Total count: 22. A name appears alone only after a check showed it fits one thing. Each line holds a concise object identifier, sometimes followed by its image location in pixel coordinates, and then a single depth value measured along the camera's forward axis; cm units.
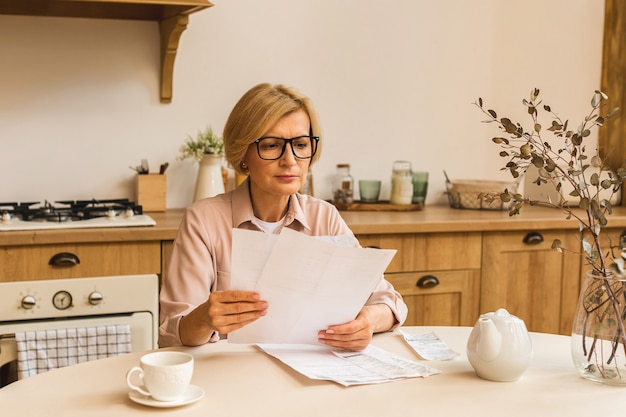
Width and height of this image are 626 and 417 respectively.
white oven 245
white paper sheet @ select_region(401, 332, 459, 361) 159
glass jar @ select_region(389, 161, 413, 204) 334
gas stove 259
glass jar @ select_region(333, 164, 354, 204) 330
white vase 305
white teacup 128
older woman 178
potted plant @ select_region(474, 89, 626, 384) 143
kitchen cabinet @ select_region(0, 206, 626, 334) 283
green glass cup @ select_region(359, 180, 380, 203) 333
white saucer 128
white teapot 143
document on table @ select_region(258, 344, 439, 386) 144
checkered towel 239
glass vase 143
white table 128
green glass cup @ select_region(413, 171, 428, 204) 340
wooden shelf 278
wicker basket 336
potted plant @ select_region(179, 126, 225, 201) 304
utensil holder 305
